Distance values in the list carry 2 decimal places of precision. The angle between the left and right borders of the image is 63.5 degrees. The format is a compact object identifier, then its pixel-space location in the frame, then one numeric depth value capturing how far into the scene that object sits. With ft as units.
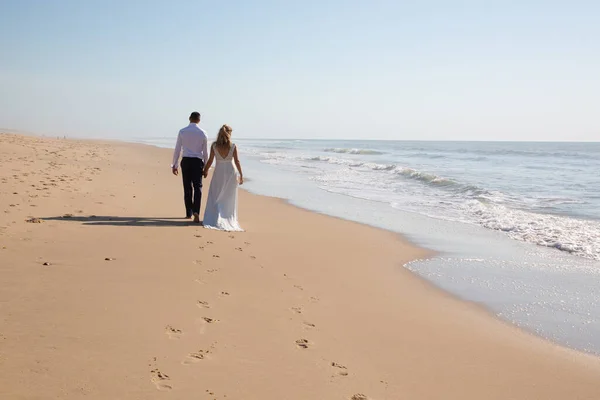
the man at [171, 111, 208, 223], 27.09
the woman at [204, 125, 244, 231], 25.99
